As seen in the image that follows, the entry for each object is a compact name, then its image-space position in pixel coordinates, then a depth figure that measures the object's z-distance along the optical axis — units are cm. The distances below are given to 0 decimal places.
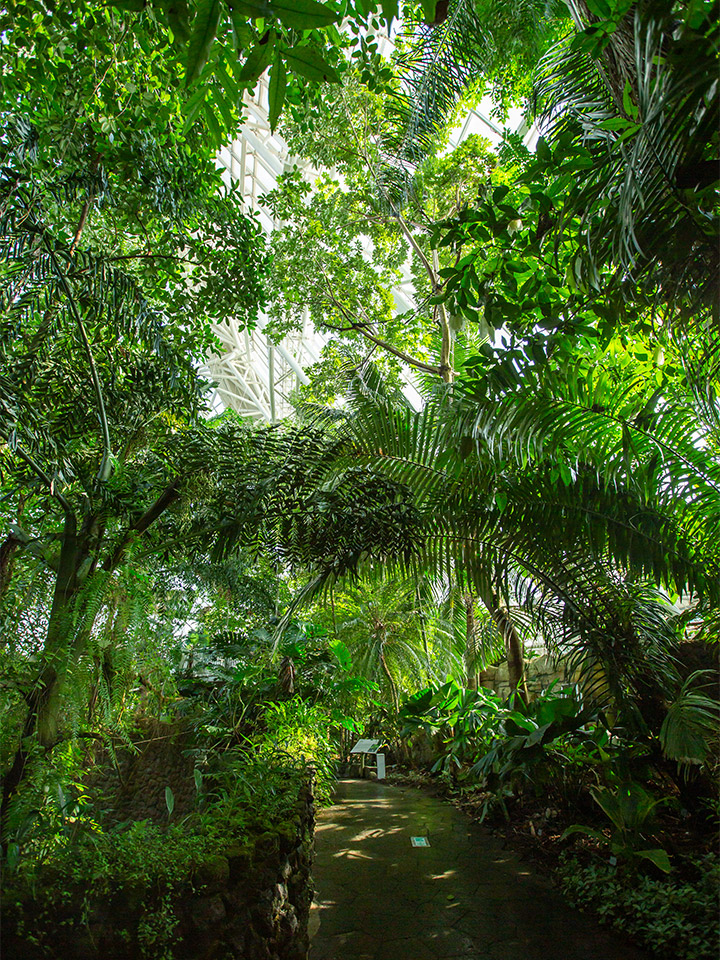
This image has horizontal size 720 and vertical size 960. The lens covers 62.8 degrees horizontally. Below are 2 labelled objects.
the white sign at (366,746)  709
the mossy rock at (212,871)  248
